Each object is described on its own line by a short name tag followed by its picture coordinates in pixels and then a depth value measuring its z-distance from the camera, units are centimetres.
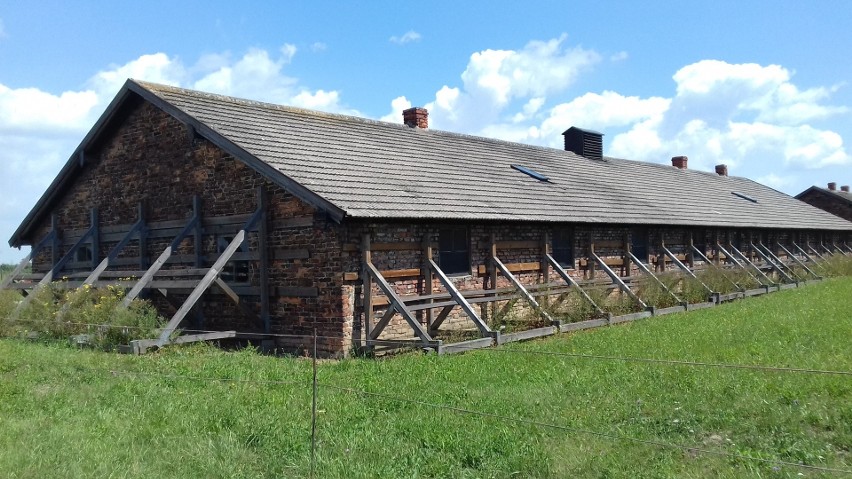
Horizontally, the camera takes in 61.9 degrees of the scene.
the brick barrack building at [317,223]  1266
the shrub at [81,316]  1216
